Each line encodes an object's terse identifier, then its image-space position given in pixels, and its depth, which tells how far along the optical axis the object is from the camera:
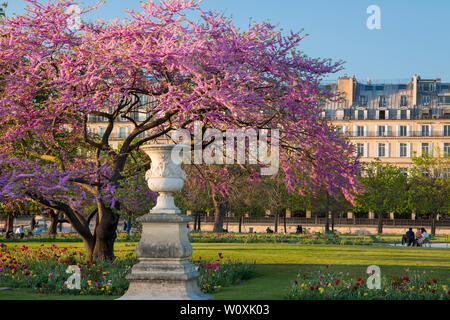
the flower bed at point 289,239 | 34.53
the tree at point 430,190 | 66.81
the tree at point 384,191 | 68.94
